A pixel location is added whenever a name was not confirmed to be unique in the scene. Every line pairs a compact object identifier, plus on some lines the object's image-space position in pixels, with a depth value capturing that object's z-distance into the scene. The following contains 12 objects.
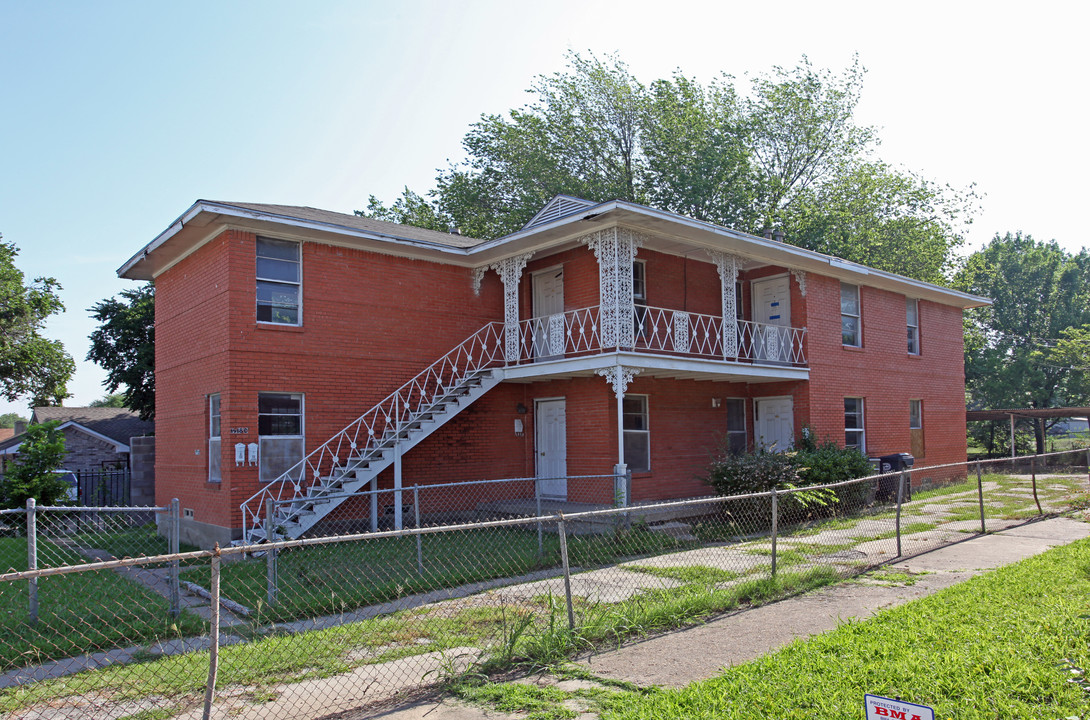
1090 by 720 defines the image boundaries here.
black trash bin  18.47
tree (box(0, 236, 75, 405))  34.31
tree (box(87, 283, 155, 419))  28.41
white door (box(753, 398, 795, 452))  18.69
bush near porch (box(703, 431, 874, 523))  14.27
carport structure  27.39
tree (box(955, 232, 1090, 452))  41.78
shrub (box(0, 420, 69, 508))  16.75
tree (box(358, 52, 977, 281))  33.19
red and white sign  3.16
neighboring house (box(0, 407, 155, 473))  30.28
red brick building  14.31
